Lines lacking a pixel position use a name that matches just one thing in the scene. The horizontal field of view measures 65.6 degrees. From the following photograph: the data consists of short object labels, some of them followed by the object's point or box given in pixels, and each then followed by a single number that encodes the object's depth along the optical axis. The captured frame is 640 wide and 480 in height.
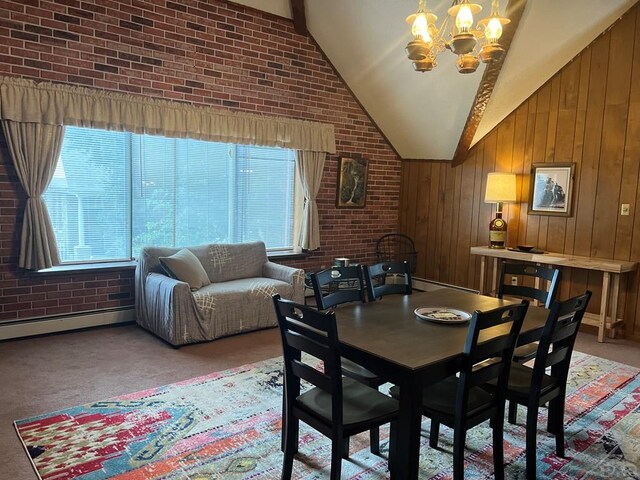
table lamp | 5.33
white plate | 2.52
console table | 4.51
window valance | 3.83
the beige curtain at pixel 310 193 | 5.68
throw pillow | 4.26
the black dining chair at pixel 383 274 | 3.16
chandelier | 2.59
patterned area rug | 2.40
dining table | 1.96
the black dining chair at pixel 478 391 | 2.07
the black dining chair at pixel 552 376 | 2.30
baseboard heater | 4.04
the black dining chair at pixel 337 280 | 2.84
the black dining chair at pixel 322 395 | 2.01
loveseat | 4.04
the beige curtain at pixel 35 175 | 3.88
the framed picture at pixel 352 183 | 6.10
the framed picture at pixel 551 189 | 5.09
